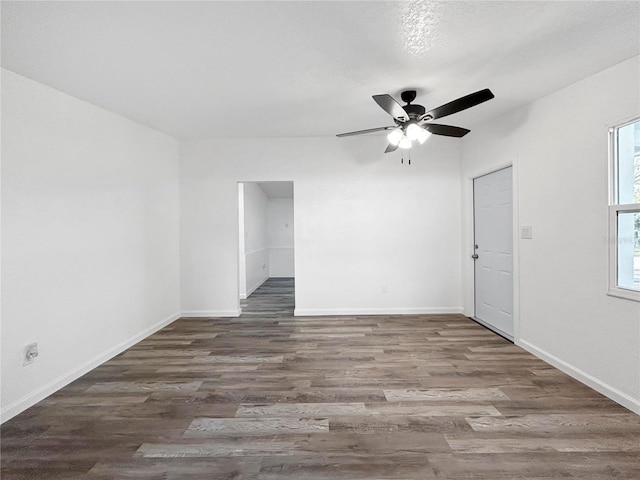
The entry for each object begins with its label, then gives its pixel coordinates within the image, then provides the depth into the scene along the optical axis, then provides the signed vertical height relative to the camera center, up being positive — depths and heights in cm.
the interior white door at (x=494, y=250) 365 -22
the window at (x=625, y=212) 227 +14
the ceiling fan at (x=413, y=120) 244 +98
